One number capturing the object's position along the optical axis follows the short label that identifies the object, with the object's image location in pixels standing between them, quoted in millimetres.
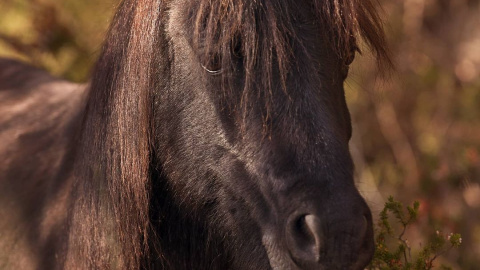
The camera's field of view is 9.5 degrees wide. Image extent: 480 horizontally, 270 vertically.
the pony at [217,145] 3642
